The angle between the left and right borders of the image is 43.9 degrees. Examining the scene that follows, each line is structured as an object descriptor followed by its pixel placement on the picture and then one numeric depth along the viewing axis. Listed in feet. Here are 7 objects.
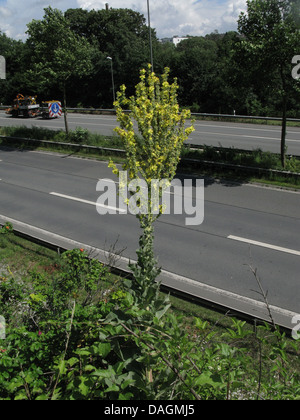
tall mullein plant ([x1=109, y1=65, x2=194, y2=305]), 18.69
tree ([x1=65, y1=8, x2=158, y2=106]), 145.79
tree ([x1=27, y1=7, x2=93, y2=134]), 66.95
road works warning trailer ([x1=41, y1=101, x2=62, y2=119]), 80.82
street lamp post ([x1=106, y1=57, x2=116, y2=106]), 140.21
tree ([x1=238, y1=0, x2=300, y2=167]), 42.78
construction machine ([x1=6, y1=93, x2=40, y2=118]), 131.23
